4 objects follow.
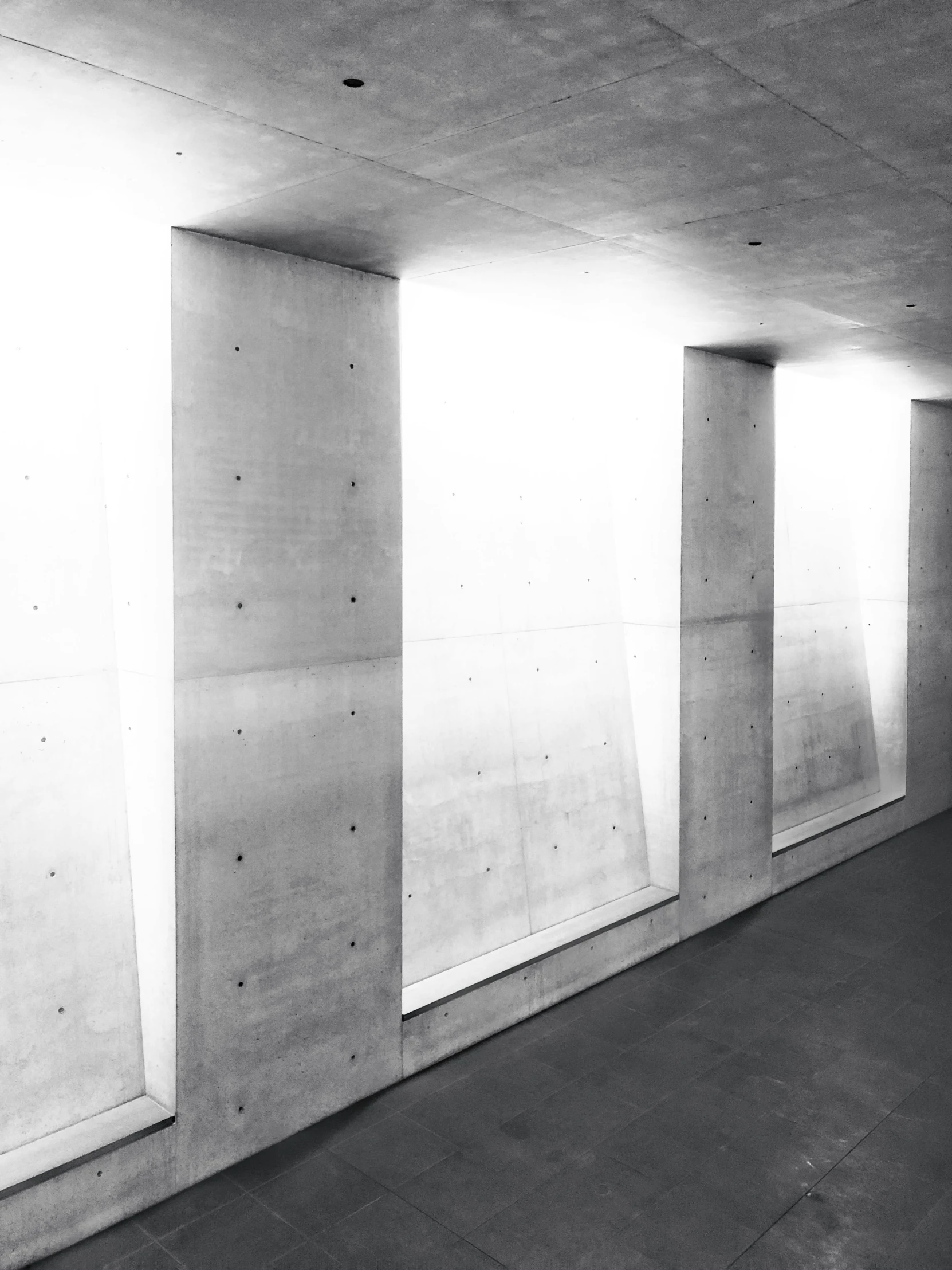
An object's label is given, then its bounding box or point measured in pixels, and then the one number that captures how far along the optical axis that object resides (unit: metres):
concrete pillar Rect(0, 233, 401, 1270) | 5.83
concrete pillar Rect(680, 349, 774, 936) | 9.45
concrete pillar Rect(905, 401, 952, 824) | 13.05
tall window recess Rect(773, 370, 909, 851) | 12.36
